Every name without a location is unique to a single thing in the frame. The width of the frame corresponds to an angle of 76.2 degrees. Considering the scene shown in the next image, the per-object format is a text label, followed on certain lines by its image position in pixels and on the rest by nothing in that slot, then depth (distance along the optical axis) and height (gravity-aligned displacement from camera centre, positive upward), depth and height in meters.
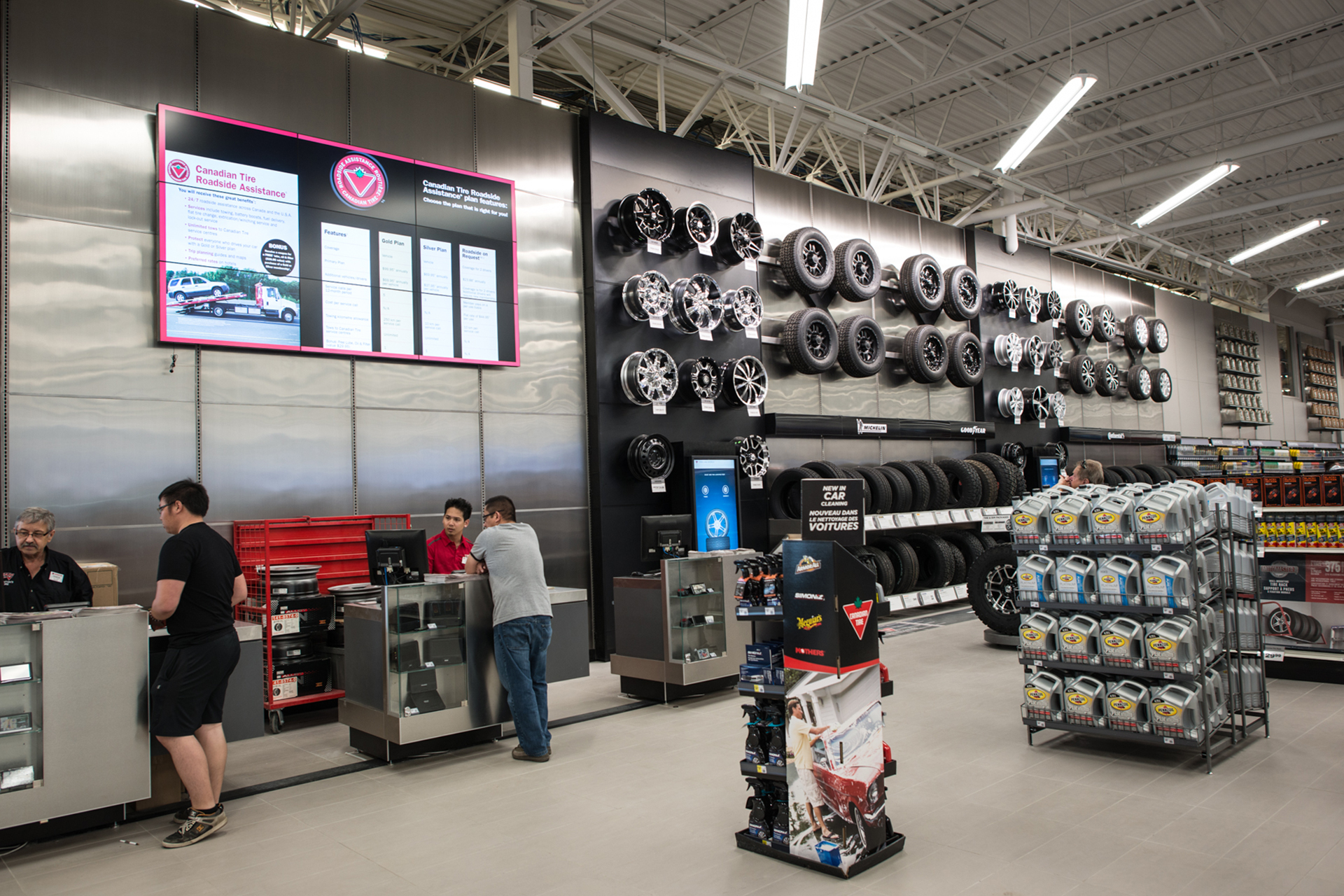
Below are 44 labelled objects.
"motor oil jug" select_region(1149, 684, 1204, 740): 4.23 -1.24
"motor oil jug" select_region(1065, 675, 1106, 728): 4.51 -1.25
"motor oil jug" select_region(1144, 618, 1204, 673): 4.23 -0.92
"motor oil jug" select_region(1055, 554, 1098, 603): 4.59 -0.62
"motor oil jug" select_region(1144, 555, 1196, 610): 4.30 -0.61
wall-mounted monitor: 5.86 +1.85
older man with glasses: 4.61 -0.36
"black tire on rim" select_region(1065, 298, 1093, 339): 14.09 +2.41
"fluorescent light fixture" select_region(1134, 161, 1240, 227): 10.52 +3.48
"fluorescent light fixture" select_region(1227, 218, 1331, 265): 13.34 +3.57
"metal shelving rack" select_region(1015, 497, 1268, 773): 4.34 -1.06
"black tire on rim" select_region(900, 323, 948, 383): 11.07 +1.53
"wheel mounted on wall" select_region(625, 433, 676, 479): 7.88 +0.22
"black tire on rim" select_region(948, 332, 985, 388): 11.60 +1.50
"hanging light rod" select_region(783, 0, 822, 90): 6.32 +3.31
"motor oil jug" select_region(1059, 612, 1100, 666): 4.55 -0.93
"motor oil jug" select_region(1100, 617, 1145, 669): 4.39 -0.92
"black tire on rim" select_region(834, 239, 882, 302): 10.18 +2.46
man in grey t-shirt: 4.84 -0.75
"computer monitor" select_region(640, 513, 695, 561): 6.18 -0.41
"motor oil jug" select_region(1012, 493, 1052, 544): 4.84 -0.30
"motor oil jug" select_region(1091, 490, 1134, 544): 4.50 -0.30
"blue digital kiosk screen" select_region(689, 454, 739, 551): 8.16 -0.19
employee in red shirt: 6.25 -0.39
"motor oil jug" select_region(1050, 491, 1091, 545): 4.66 -0.30
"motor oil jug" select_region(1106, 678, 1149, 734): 4.36 -1.24
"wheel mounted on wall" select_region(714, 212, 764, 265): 8.93 +2.51
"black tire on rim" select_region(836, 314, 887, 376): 10.20 +1.54
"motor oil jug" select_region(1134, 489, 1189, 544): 4.36 -0.29
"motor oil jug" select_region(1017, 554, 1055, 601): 4.74 -0.61
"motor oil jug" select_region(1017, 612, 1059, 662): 4.70 -0.94
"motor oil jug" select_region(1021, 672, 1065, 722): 4.66 -1.26
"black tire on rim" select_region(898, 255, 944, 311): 11.16 +2.48
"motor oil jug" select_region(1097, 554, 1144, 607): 4.45 -0.61
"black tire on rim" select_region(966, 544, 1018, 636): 7.73 -1.07
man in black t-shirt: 3.85 -0.72
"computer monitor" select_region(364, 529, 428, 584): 5.25 -0.41
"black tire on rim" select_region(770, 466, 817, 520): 9.10 -0.18
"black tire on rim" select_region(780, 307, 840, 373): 9.52 +1.52
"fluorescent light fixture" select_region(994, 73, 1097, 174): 7.66 +3.36
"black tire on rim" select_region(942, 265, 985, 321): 11.84 +2.45
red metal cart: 5.73 -0.41
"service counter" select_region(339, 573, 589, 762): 4.84 -1.06
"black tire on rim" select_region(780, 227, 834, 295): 9.67 +2.46
